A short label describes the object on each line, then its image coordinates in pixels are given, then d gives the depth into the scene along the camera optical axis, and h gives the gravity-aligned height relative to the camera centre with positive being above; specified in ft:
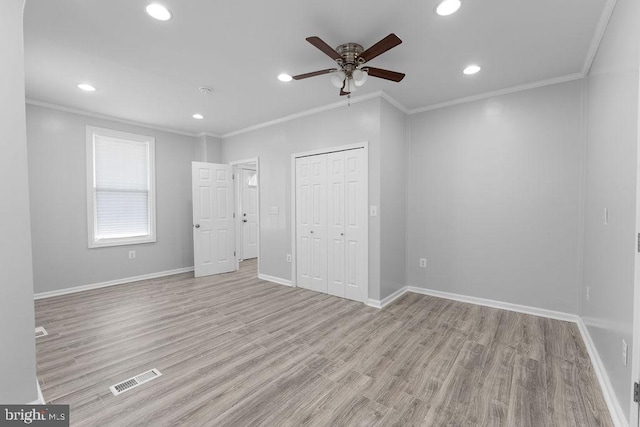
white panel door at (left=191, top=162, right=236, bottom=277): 16.87 -0.71
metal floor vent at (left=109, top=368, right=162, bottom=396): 6.51 -4.26
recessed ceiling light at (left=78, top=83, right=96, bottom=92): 11.01 +4.94
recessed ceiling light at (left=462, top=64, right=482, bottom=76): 9.37 +4.75
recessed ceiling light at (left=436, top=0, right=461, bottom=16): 6.37 +4.71
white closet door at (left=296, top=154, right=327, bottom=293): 13.51 -0.78
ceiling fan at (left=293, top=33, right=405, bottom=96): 7.61 +4.05
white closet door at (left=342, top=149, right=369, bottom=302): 12.05 -0.86
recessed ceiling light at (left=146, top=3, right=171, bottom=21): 6.57 +4.82
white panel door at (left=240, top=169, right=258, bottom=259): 22.71 -0.47
